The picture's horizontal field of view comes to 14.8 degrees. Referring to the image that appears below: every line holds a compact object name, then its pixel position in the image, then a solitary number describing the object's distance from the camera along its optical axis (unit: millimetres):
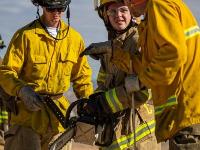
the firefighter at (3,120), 10674
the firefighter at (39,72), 7820
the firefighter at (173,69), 4863
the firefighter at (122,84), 6794
